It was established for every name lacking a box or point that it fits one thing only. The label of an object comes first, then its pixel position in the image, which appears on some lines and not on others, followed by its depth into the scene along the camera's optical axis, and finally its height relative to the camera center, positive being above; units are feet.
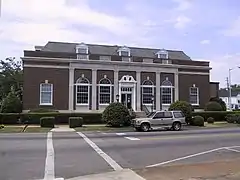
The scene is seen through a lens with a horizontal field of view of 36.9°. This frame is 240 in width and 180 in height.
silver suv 97.35 -4.63
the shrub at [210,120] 132.16 -5.67
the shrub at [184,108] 119.14 -1.16
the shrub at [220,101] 162.05 +1.70
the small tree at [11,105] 134.41 -0.45
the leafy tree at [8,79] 205.58 +14.41
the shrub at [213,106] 150.51 -0.61
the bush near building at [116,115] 109.29 -3.29
